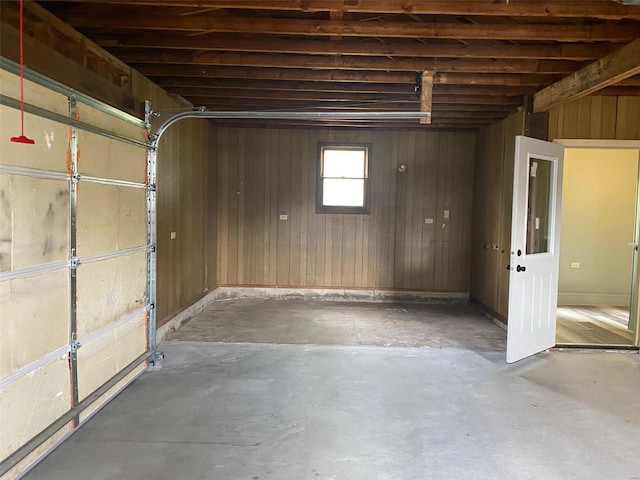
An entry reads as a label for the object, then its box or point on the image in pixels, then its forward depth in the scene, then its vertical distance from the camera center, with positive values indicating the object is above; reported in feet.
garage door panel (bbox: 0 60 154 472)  6.61 -0.92
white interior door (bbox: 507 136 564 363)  12.42 -0.79
